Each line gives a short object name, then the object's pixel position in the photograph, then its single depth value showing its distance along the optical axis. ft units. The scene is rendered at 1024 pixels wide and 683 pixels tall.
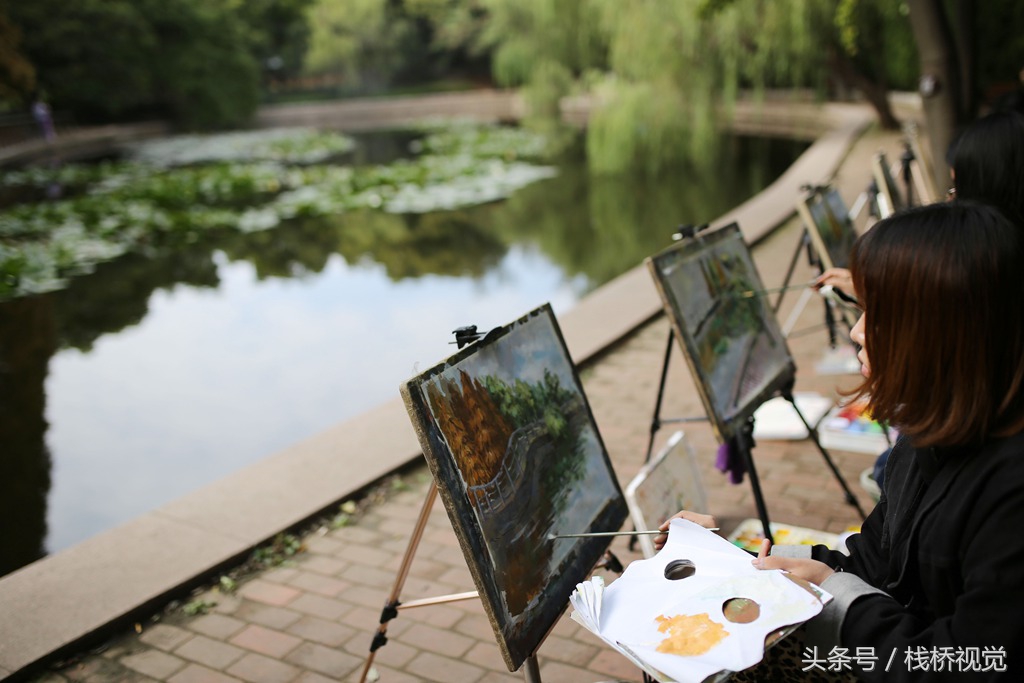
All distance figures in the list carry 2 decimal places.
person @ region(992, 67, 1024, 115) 19.53
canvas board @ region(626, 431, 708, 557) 10.39
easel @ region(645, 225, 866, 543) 10.39
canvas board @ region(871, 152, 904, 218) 15.67
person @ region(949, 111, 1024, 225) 10.86
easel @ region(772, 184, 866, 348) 14.30
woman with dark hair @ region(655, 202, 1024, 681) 4.86
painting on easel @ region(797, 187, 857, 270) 13.51
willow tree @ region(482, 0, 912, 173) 47.26
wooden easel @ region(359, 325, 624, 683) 6.61
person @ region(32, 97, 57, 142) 98.58
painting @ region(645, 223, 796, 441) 9.95
